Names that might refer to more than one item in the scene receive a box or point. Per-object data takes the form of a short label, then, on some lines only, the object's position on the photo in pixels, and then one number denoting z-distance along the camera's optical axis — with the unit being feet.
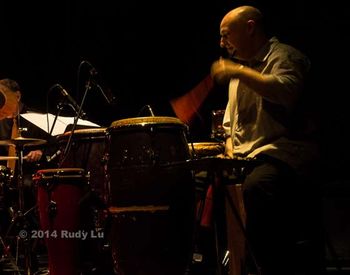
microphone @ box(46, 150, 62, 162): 14.53
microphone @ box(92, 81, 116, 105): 12.72
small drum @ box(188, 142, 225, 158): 12.57
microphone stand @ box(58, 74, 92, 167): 12.69
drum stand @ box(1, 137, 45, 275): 12.81
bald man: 8.34
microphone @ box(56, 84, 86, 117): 13.73
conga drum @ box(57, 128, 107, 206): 13.79
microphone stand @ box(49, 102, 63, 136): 13.84
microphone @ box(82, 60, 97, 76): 12.59
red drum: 12.24
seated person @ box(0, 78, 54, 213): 15.97
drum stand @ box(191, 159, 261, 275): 7.36
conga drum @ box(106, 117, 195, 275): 10.50
